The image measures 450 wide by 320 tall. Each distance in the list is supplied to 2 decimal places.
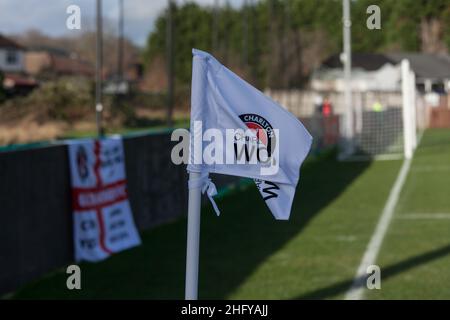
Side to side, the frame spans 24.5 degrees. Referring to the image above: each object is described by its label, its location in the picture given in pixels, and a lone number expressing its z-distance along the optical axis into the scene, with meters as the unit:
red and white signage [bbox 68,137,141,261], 13.12
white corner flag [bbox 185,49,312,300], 5.96
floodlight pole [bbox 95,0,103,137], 18.77
